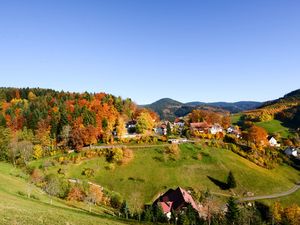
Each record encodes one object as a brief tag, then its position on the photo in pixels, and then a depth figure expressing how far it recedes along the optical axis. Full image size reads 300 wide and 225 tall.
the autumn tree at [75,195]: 50.54
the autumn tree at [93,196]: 51.37
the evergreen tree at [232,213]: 49.79
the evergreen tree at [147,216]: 45.34
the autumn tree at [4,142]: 71.68
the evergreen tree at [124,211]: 46.82
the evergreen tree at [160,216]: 47.03
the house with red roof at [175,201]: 54.55
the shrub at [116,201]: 56.49
